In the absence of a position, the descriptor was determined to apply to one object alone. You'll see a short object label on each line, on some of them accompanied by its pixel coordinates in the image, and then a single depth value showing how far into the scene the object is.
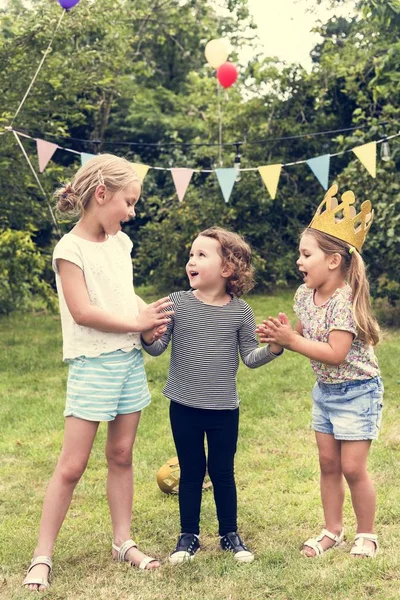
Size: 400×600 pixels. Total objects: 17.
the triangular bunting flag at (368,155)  6.52
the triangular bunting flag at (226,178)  7.06
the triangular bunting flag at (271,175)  6.77
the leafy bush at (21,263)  8.05
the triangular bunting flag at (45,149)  7.13
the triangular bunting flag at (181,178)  7.26
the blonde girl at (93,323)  2.77
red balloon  9.55
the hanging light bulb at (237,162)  7.77
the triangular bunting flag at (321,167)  6.87
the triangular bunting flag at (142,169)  6.60
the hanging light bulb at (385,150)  7.62
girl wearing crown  2.88
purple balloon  6.87
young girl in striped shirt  2.97
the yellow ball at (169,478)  3.89
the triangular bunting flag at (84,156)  6.53
